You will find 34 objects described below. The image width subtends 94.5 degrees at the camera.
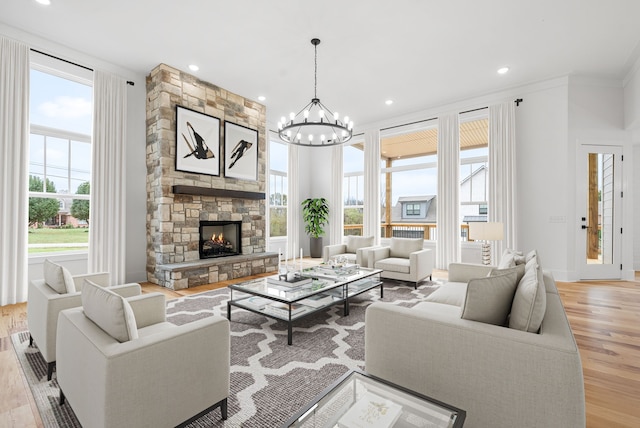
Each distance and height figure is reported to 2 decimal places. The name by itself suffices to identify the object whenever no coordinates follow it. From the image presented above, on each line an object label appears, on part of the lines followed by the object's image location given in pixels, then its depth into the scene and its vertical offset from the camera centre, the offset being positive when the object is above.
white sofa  1.19 -0.69
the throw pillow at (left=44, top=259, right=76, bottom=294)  2.14 -0.48
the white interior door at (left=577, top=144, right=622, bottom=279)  4.95 +0.07
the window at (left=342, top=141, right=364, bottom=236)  7.66 +0.72
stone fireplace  4.57 +0.26
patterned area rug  1.67 -1.11
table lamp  4.22 -0.23
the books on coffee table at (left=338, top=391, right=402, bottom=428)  1.03 -0.73
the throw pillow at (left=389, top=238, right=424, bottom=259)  5.03 -0.55
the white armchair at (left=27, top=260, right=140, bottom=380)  1.99 -0.63
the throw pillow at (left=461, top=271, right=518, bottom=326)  1.51 -0.45
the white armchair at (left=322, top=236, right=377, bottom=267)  5.35 -0.64
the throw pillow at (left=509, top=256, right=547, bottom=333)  1.38 -0.44
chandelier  3.73 +2.11
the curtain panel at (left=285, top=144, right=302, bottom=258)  7.51 +0.32
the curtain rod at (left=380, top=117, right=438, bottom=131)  6.15 +1.99
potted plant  7.51 -0.09
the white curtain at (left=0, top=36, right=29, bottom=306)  3.57 +0.56
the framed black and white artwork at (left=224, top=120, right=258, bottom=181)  5.43 +1.20
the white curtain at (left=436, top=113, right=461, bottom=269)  5.77 +0.46
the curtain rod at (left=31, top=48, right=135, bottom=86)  3.87 +2.13
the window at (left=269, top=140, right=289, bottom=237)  7.38 +0.69
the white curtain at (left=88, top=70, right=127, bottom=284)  4.32 +0.55
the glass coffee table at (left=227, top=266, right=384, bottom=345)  2.77 -0.78
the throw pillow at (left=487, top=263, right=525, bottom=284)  1.71 -0.34
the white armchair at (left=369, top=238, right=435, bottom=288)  4.44 -0.74
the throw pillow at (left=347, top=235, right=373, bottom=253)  5.62 -0.54
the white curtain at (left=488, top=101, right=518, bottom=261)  5.21 +0.78
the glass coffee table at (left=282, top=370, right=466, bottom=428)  1.04 -0.73
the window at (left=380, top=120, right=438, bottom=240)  6.57 +0.80
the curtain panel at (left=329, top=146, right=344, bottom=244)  7.48 +0.40
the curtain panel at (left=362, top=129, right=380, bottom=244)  6.81 +0.71
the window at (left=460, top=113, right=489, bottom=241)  5.75 +0.88
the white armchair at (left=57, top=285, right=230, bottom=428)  1.23 -0.71
